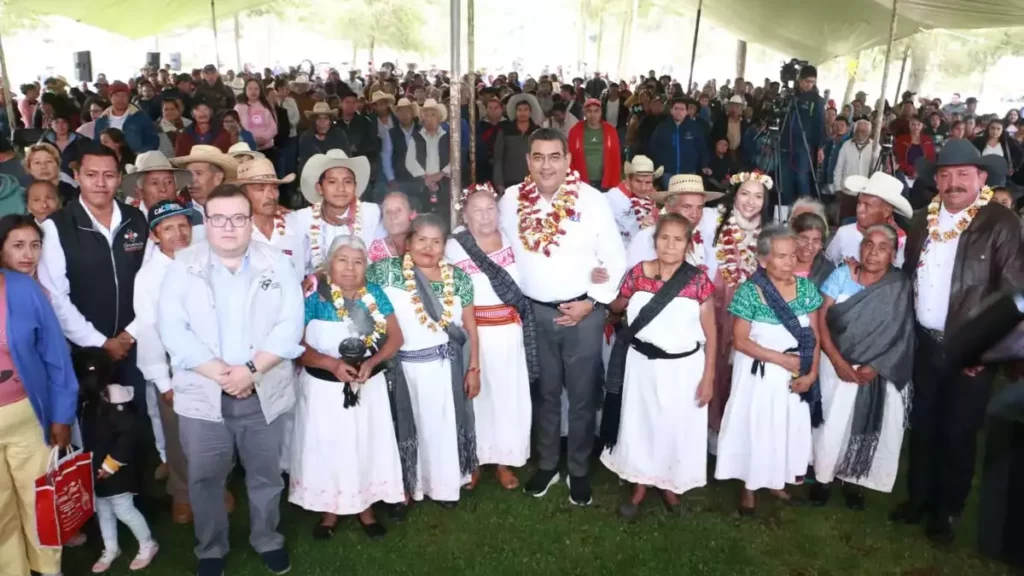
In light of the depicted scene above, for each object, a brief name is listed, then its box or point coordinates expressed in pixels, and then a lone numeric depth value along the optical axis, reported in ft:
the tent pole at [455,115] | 15.25
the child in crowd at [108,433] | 11.43
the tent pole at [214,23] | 50.47
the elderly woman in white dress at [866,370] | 13.24
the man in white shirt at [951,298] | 12.08
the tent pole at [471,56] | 18.08
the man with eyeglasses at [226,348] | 10.45
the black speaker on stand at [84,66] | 69.10
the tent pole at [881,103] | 27.17
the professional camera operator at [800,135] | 28.81
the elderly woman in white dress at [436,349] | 12.86
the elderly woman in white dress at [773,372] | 13.12
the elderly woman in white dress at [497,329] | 13.52
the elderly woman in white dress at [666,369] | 12.96
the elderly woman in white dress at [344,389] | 12.06
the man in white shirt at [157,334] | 11.66
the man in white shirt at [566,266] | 13.44
